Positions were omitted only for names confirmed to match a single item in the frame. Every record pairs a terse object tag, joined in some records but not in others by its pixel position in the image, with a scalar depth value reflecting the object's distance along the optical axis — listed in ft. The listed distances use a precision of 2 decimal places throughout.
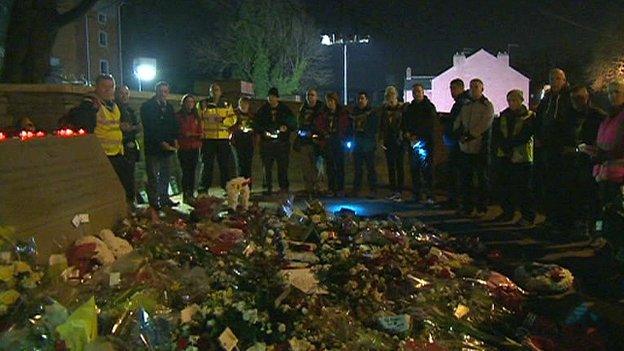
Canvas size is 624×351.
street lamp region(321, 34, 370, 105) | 110.98
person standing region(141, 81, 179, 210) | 32.14
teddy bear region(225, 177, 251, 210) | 26.35
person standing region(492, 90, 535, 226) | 29.68
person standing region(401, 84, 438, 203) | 35.42
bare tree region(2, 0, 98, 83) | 42.60
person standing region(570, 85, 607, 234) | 26.84
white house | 144.46
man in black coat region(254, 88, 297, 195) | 37.96
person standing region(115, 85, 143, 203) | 29.60
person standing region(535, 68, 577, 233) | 27.30
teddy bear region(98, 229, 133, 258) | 17.57
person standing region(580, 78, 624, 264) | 22.24
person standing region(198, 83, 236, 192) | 36.55
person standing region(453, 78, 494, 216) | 31.58
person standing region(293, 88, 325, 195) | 38.55
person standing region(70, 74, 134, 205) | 26.76
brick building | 114.83
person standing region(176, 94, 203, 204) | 34.63
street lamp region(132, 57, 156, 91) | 68.64
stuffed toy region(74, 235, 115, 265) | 16.52
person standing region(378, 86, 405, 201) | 37.01
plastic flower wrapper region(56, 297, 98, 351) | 10.94
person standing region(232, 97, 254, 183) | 38.04
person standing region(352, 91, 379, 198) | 38.65
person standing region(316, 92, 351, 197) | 38.42
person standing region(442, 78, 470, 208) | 32.91
